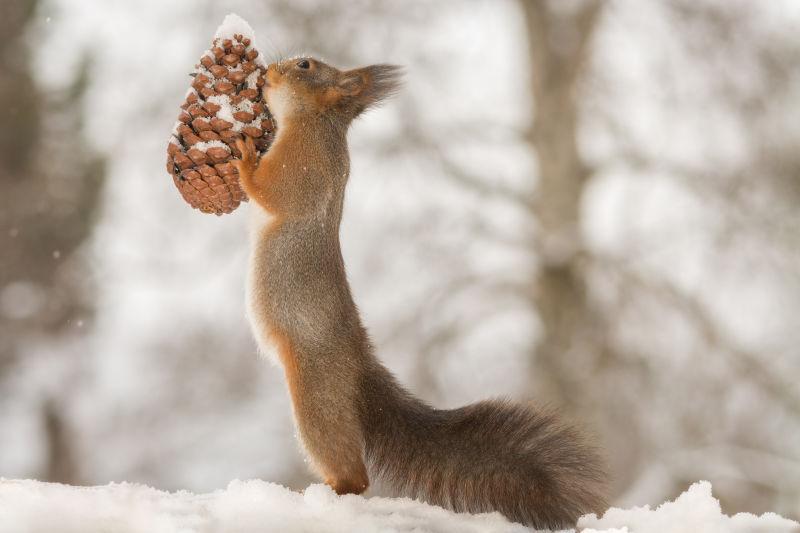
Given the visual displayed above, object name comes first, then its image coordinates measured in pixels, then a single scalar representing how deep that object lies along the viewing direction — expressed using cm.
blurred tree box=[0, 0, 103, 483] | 1122
